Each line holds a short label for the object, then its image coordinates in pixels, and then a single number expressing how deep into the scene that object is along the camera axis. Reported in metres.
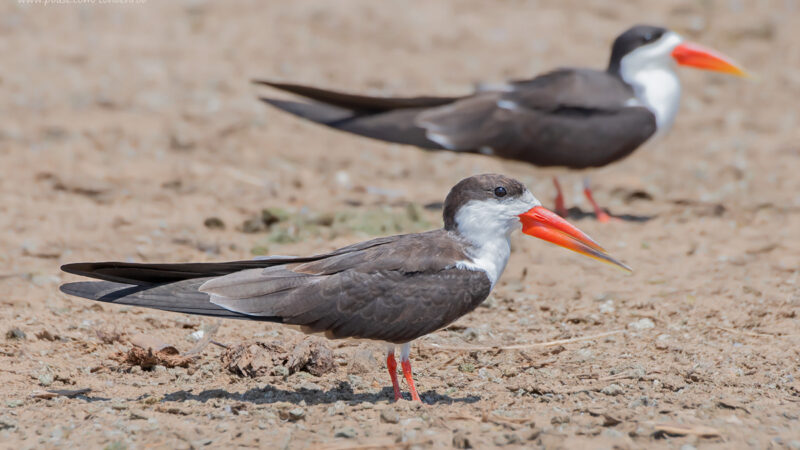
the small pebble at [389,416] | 8.50
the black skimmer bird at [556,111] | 15.55
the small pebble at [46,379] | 9.55
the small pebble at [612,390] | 9.28
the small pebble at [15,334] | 10.41
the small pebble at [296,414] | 8.57
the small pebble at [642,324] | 11.26
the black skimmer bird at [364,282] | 8.89
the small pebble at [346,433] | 8.13
